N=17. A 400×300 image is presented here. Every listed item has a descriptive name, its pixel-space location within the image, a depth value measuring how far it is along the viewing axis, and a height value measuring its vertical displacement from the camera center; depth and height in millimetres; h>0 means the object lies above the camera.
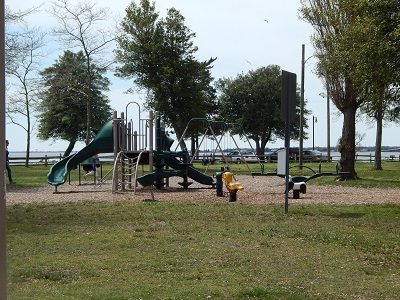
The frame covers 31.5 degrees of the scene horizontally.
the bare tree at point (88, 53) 42384 +6422
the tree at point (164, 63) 48344 +6561
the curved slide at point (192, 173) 24141 -540
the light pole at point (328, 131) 67106 +2545
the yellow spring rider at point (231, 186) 17944 -736
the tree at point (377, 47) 16828 +2723
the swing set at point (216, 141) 29742 +734
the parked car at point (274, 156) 64875 +144
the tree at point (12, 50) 28172 +4227
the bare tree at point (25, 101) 41334 +3315
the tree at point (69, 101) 53469 +4713
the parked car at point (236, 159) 60109 -177
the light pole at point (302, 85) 43475 +4495
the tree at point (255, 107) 80938 +5873
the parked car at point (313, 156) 70125 +183
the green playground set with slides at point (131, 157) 22528 -3
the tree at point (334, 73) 28922 +3711
